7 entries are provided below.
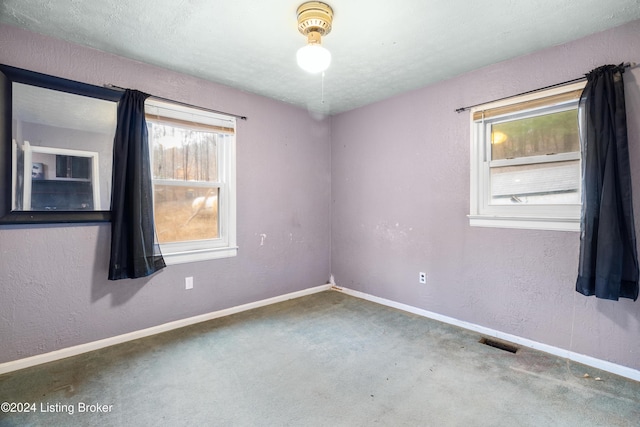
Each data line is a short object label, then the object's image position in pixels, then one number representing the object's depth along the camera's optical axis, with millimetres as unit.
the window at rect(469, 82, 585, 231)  2307
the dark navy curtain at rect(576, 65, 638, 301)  1937
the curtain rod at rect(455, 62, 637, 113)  1996
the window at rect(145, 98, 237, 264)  2762
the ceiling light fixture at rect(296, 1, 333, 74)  1831
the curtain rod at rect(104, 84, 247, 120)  2432
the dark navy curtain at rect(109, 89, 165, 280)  2395
